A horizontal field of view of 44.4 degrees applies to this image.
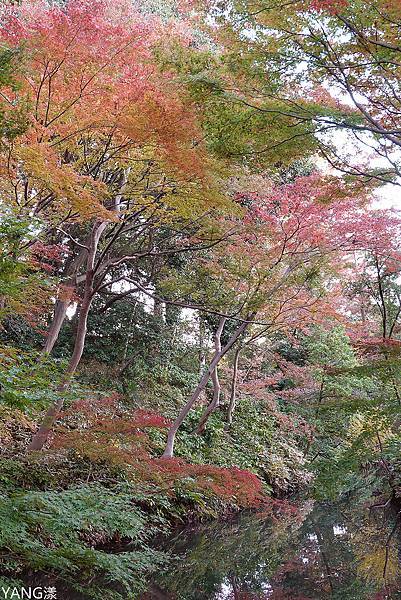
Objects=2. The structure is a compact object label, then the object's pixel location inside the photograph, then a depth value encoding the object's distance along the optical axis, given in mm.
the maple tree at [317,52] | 4480
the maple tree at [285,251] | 9312
